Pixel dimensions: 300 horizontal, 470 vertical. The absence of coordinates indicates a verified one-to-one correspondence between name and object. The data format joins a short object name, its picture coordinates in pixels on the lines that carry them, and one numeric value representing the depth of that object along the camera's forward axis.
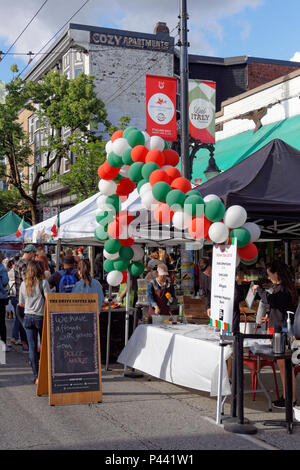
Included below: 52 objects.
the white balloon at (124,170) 9.19
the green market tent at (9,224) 25.78
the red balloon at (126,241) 9.35
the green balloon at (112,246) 9.11
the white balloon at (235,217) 6.96
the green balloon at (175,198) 7.34
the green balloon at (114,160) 8.81
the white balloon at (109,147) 8.95
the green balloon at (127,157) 8.50
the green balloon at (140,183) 8.30
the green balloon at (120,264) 9.35
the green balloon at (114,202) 9.44
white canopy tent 10.52
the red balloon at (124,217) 9.14
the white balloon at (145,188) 8.03
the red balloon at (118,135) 9.00
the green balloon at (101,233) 9.37
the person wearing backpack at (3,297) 11.46
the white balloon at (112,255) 9.33
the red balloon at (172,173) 7.81
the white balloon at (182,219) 7.24
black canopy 7.90
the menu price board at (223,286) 6.65
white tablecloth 7.27
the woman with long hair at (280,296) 7.66
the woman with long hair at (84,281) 9.57
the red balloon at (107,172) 9.14
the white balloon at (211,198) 7.13
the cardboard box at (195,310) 10.43
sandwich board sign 7.52
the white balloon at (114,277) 9.38
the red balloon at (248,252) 7.08
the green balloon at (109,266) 9.48
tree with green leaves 29.83
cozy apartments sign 33.59
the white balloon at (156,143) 8.33
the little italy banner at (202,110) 14.77
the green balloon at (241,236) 6.90
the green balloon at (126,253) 9.33
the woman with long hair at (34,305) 8.68
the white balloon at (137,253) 9.66
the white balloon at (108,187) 9.40
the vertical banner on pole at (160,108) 14.87
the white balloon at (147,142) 8.48
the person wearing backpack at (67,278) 10.29
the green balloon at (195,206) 7.10
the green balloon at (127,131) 8.60
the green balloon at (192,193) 7.37
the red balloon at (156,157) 8.00
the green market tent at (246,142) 15.13
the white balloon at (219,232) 6.91
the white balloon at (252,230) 7.10
